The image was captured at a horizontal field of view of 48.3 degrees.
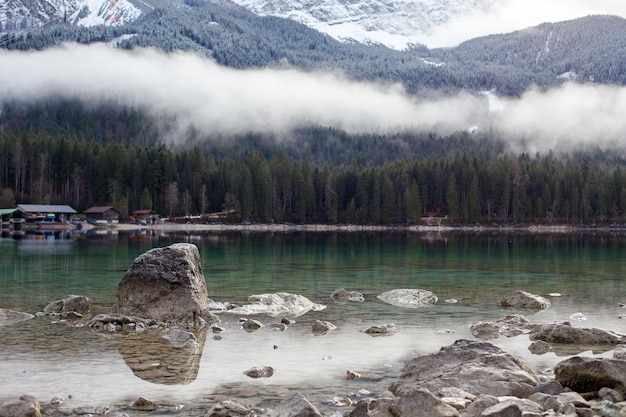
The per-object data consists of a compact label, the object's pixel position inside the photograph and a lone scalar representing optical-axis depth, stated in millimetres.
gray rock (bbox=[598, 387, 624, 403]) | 16984
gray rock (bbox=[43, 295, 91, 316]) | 32312
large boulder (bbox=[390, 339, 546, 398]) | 18016
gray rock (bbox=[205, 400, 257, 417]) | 16391
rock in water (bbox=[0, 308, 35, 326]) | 29452
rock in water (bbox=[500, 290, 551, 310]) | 36406
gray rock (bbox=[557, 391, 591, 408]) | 16281
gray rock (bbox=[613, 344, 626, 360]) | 20609
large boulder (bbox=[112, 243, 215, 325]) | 30359
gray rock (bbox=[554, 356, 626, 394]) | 17875
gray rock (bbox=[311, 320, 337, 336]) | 28266
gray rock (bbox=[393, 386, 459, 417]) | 15211
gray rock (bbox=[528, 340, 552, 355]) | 24692
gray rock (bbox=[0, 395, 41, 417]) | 15864
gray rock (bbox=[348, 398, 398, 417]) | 15586
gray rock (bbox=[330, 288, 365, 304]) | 38438
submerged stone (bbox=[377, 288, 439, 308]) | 36822
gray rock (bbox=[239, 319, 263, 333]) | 28719
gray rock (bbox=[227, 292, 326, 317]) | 33531
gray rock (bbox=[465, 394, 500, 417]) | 15188
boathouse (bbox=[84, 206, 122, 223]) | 177500
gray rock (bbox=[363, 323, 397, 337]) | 28078
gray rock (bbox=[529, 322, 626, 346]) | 26031
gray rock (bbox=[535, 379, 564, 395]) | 17859
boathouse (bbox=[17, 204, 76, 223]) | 166000
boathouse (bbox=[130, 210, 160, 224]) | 178625
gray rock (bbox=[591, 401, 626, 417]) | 15344
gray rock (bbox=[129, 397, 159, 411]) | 17375
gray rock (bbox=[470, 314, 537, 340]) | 28047
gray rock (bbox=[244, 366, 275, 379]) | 20922
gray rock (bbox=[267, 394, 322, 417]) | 15758
